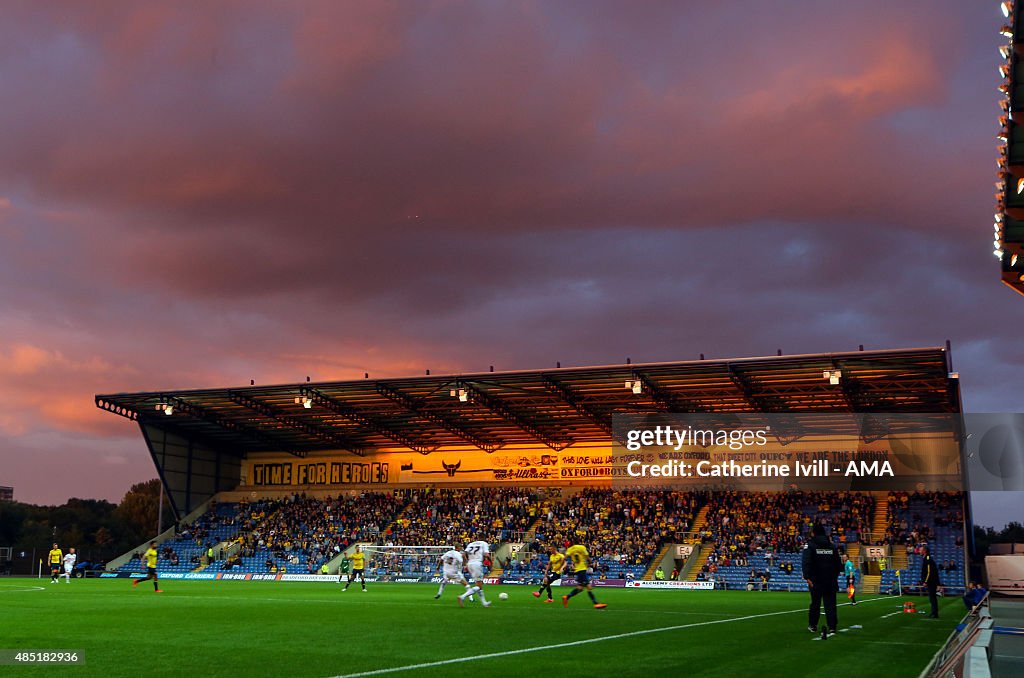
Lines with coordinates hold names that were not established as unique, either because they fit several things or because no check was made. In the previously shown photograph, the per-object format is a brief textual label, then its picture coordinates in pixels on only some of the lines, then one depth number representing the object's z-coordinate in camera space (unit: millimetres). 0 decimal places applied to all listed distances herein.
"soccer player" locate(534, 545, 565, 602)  30711
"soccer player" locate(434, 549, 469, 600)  28109
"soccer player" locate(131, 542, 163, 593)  35659
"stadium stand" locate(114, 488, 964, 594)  58469
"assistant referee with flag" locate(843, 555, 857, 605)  34603
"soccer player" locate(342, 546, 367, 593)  42156
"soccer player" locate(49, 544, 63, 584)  51047
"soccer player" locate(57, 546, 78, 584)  56916
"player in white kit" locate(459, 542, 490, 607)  27375
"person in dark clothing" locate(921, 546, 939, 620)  26125
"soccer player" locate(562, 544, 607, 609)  26331
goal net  61781
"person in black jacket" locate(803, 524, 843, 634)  17703
